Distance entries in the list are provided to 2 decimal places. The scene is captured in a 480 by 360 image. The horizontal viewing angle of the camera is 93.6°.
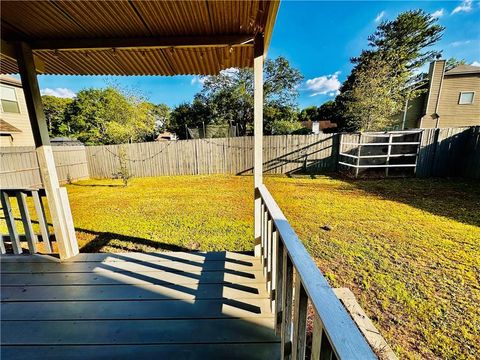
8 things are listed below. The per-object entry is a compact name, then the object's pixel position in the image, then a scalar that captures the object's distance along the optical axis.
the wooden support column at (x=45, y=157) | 2.06
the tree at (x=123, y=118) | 11.66
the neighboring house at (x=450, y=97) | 12.90
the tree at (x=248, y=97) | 16.06
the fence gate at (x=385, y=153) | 7.85
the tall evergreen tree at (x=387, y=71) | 12.31
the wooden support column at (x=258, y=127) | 2.08
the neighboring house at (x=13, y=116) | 9.58
